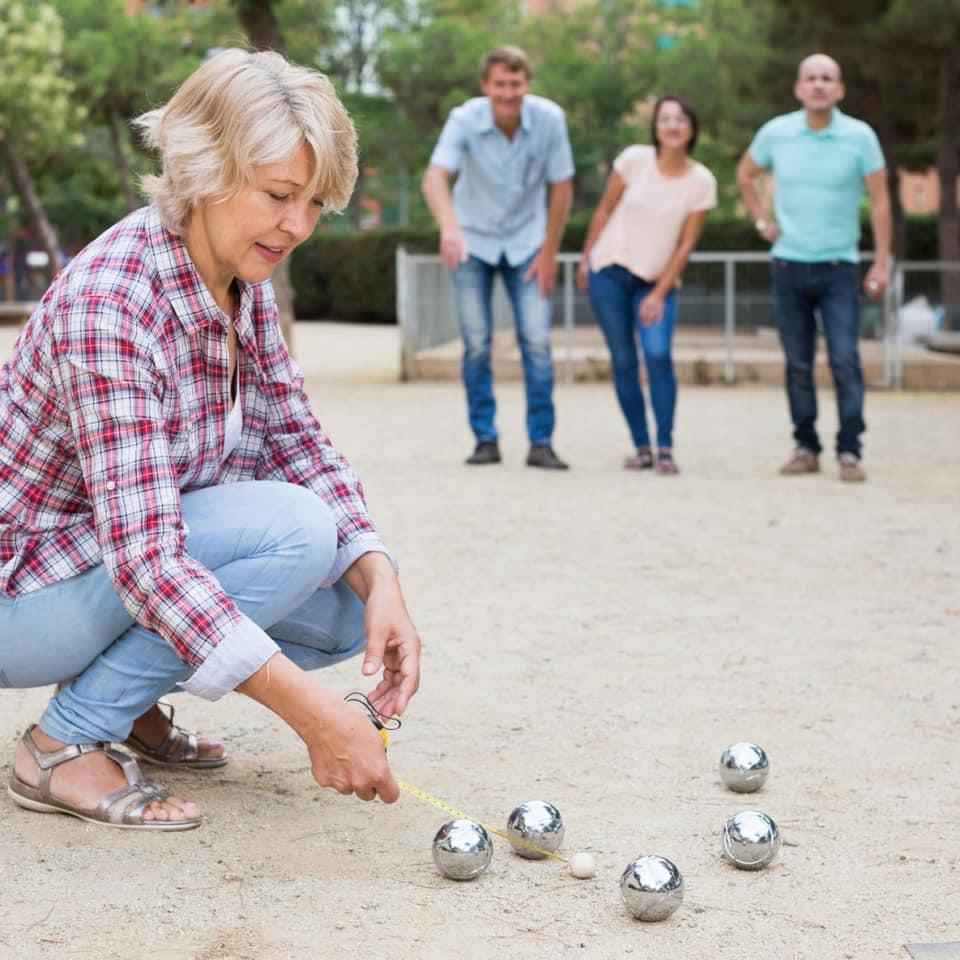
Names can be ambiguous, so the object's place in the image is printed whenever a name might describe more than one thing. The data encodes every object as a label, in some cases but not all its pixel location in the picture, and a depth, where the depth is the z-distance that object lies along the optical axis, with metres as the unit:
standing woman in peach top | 8.32
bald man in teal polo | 7.92
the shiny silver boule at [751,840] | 2.95
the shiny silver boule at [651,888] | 2.70
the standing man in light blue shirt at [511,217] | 8.46
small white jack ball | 2.94
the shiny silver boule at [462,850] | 2.88
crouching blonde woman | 2.80
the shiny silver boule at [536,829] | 3.00
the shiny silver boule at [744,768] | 3.38
